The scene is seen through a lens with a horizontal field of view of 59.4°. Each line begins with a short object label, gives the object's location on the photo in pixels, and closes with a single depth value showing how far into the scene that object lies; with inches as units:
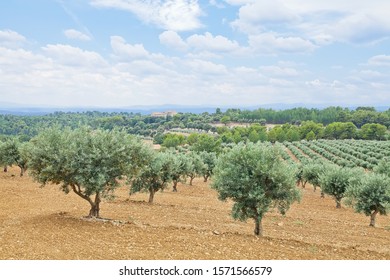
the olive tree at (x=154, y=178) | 1441.9
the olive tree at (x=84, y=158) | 834.8
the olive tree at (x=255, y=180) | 800.9
